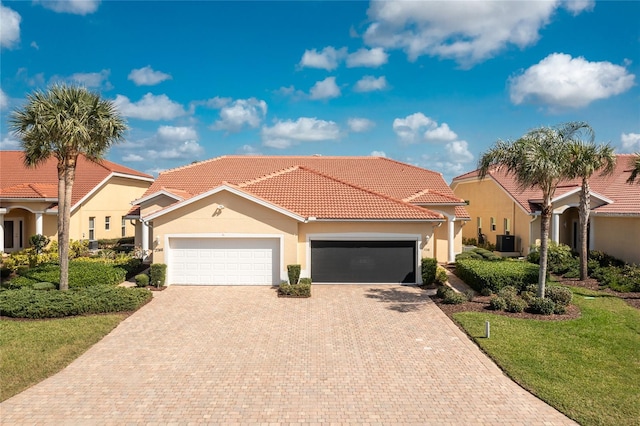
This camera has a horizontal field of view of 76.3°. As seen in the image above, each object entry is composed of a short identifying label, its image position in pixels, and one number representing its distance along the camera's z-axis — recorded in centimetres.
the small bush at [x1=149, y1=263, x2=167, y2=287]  1764
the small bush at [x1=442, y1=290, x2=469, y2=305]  1496
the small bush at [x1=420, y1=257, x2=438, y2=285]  1806
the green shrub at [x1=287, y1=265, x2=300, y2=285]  1769
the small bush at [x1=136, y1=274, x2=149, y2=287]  1752
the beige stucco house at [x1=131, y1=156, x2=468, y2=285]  1806
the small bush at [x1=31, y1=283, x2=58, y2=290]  1592
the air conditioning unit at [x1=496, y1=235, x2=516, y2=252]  2684
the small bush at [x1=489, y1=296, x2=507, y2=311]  1405
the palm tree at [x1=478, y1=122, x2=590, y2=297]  1338
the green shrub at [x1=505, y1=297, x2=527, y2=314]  1386
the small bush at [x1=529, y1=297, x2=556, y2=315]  1356
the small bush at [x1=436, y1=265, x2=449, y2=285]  1808
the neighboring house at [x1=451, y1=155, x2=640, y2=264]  2056
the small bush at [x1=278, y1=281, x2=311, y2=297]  1628
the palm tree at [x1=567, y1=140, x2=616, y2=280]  1532
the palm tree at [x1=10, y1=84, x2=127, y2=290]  1472
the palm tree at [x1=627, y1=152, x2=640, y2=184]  1612
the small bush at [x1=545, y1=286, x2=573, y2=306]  1415
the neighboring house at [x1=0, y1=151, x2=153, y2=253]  2523
